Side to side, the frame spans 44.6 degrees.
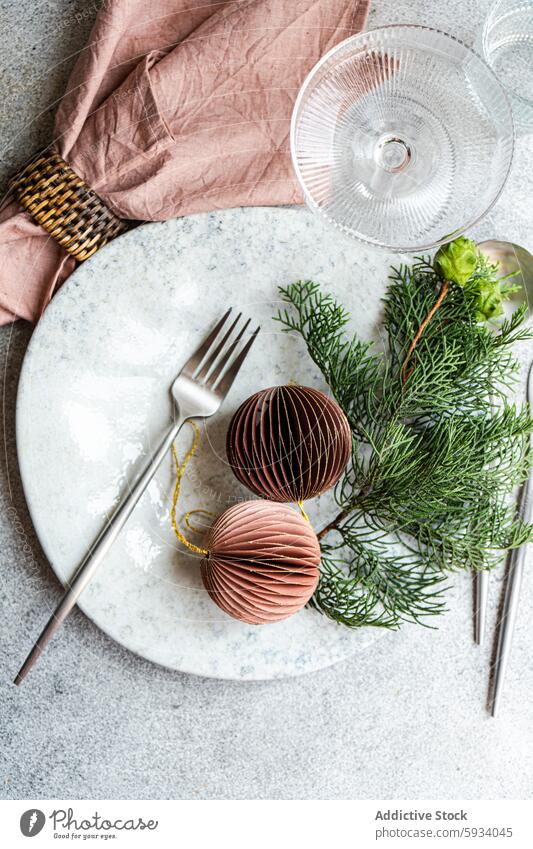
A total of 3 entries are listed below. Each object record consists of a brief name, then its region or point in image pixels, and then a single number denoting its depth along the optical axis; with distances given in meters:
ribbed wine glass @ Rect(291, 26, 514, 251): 0.37
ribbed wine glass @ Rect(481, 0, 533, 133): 0.40
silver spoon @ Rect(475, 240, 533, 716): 0.39
